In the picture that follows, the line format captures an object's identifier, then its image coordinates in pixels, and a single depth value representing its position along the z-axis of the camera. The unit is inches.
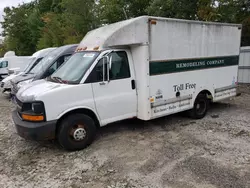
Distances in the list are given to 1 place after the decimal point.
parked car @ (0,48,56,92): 383.6
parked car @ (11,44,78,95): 316.8
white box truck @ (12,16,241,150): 171.2
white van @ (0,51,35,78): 673.6
